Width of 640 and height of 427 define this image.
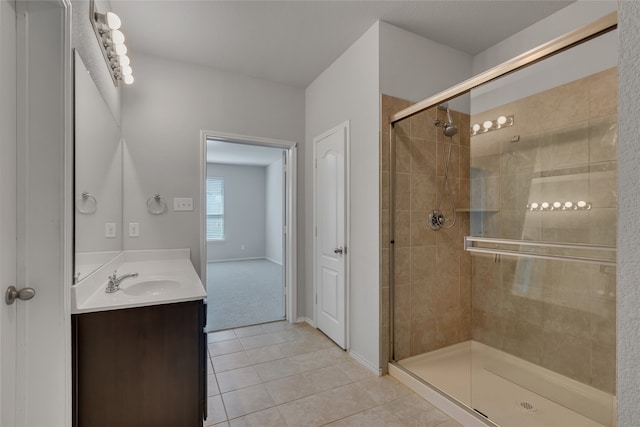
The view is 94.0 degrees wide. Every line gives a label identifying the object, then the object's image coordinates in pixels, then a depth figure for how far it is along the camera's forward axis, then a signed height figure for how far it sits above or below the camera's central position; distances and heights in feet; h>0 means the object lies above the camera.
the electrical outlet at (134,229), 8.43 -0.43
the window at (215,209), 24.13 +0.39
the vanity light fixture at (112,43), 5.67 +3.58
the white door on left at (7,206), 3.25 +0.09
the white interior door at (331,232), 8.72 -0.58
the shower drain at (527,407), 5.83 -3.82
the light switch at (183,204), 9.04 +0.30
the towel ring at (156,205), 8.72 +0.26
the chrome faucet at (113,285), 5.26 -1.29
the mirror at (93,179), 4.74 +0.68
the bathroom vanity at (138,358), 4.33 -2.22
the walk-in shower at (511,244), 5.89 -0.69
